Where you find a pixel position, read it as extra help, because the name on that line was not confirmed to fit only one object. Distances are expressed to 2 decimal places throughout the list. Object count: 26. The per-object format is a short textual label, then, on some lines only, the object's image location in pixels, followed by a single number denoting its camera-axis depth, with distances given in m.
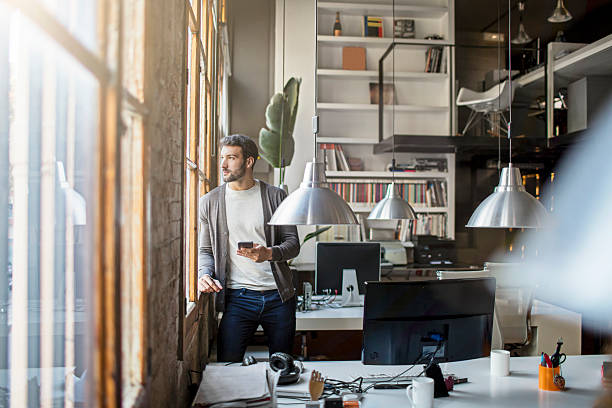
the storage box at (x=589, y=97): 5.50
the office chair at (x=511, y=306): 3.79
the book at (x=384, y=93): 5.83
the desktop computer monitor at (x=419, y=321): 2.01
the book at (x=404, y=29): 5.89
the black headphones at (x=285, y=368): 2.06
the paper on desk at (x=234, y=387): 1.69
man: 2.91
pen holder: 2.04
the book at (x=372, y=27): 5.84
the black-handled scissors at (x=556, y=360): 2.09
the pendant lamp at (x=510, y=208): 2.27
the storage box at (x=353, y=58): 5.81
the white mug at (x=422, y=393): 1.83
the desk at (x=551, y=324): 3.55
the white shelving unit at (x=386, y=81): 5.75
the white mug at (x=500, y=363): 2.22
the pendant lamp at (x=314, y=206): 1.86
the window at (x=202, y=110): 2.41
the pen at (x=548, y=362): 2.05
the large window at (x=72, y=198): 0.93
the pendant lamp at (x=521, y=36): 6.32
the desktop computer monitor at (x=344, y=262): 3.71
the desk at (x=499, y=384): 1.91
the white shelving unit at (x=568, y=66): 4.86
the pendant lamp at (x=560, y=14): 5.58
